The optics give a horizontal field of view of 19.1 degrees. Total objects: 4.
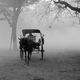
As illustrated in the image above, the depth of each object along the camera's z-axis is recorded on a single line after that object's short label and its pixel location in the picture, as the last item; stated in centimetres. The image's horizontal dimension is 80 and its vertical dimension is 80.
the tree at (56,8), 2037
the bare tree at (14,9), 3020
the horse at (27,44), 1509
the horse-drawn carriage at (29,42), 1511
